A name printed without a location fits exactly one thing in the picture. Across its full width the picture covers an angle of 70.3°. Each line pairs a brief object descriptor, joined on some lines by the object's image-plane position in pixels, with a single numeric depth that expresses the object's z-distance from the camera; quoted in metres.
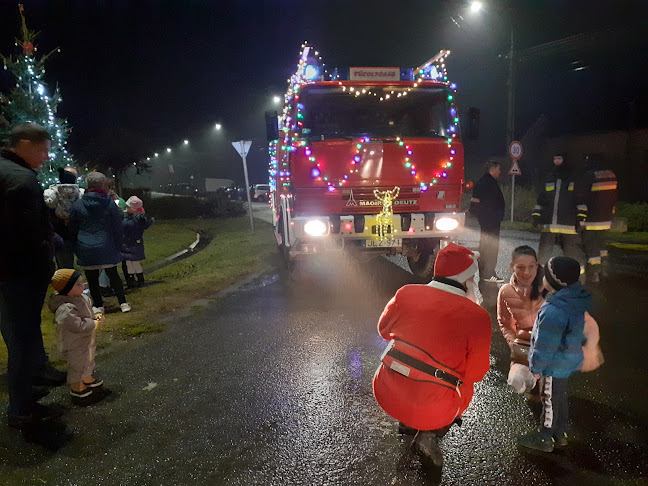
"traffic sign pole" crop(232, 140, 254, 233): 15.05
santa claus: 2.53
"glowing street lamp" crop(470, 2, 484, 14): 14.27
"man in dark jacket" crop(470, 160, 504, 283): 6.93
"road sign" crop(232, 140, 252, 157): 15.05
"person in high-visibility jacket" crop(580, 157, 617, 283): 6.68
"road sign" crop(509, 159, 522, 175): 14.28
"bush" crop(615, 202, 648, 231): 12.91
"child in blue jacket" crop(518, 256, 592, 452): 2.82
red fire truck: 6.27
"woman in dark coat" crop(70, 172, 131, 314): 5.54
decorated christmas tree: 11.58
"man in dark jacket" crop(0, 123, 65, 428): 3.21
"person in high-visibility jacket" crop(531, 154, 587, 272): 6.71
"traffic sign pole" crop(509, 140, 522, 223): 14.03
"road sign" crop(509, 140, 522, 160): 14.03
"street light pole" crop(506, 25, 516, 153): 16.09
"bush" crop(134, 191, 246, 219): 25.09
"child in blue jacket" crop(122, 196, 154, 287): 7.43
